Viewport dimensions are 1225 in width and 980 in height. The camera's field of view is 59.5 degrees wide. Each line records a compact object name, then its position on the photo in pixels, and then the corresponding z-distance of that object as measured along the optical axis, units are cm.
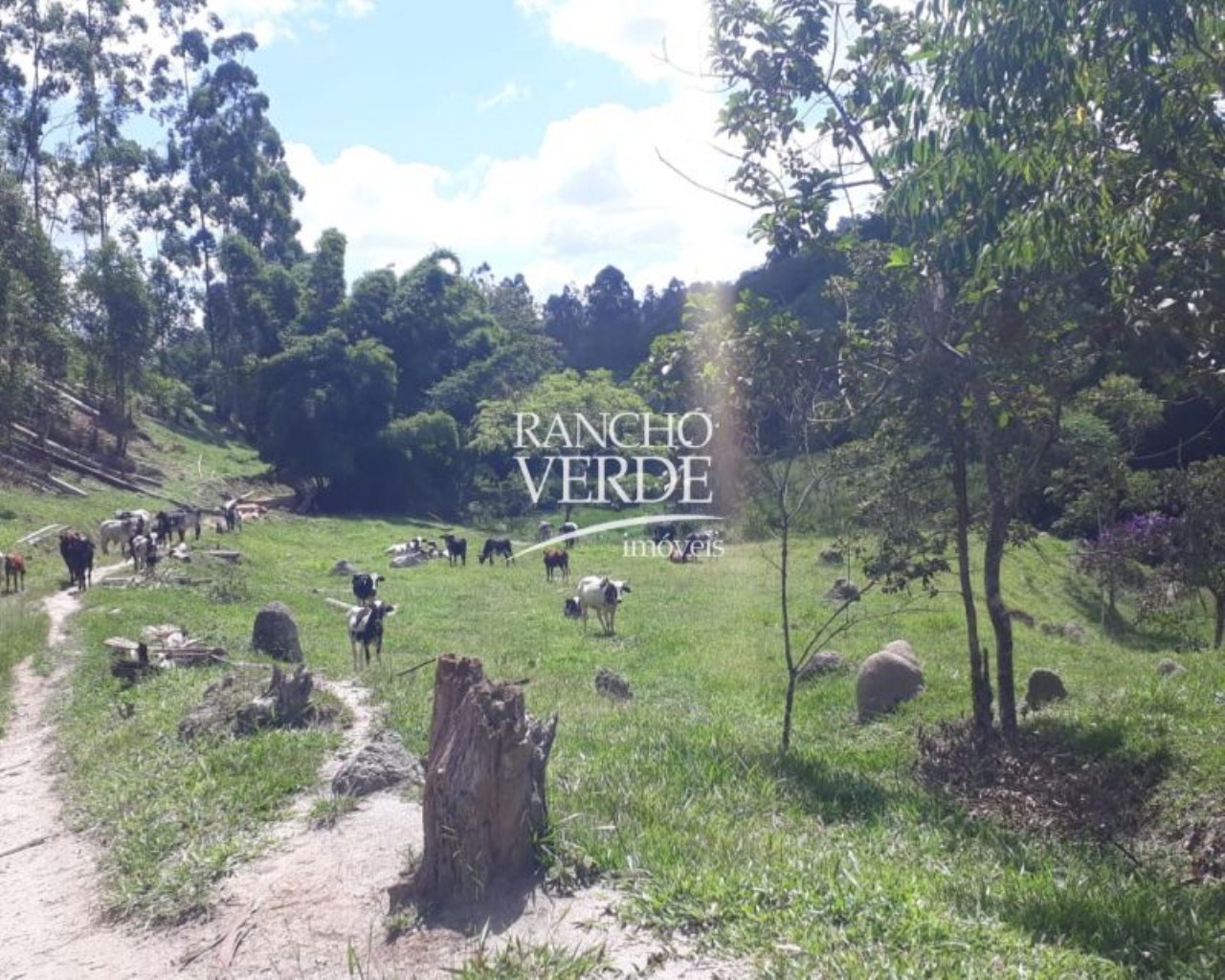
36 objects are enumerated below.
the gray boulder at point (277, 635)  1540
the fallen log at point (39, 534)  2575
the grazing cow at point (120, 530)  2753
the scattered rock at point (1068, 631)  2256
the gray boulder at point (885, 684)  1305
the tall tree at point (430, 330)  5522
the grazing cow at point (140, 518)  2761
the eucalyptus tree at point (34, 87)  4534
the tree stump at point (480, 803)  644
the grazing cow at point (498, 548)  3484
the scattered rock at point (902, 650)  1364
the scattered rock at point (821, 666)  1562
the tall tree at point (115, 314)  4003
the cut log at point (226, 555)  2636
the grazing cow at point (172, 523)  2838
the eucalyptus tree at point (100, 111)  4731
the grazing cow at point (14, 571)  2120
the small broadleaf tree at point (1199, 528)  1241
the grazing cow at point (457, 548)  3344
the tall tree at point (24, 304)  3206
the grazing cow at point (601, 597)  2128
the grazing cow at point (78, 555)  2075
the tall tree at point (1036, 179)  608
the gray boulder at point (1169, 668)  1337
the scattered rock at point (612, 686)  1398
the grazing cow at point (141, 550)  2300
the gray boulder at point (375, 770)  836
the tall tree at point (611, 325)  7956
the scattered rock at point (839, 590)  2387
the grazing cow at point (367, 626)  1587
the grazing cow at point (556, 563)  2961
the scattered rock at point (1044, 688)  1235
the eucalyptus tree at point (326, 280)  5421
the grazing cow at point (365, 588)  2288
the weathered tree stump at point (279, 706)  1034
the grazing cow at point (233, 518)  3512
